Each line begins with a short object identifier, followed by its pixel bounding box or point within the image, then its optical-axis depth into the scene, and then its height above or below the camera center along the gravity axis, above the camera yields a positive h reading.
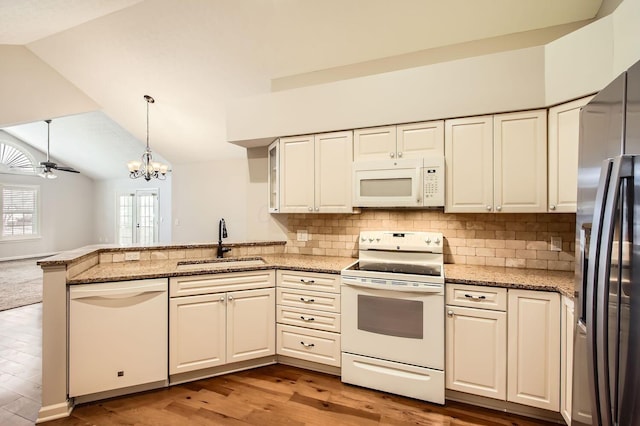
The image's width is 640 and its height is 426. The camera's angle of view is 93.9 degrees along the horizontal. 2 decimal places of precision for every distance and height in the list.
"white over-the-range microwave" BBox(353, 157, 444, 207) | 2.53 +0.26
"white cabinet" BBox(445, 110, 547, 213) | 2.29 +0.40
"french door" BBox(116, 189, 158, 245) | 9.34 -0.17
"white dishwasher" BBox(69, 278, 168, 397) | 2.14 -0.93
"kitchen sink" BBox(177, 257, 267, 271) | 2.83 -0.51
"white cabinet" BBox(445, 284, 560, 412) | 1.96 -0.91
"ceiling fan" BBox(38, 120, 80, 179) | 6.31 +0.94
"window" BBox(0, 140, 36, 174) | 8.06 +1.41
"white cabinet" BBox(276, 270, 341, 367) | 2.56 -0.93
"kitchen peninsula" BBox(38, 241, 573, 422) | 2.06 -0.49
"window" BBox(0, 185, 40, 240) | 8.27 -0.03
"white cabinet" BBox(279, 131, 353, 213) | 2.89 +0.39
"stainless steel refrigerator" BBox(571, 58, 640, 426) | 0.92 -0.15
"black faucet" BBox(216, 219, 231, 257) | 3.06 -0.40
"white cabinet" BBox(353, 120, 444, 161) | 2.57 +0.64
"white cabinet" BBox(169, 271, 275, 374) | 2.43 -0.96
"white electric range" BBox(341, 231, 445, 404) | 2.20 -0.90
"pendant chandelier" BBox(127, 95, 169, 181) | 5.00 +0.74
